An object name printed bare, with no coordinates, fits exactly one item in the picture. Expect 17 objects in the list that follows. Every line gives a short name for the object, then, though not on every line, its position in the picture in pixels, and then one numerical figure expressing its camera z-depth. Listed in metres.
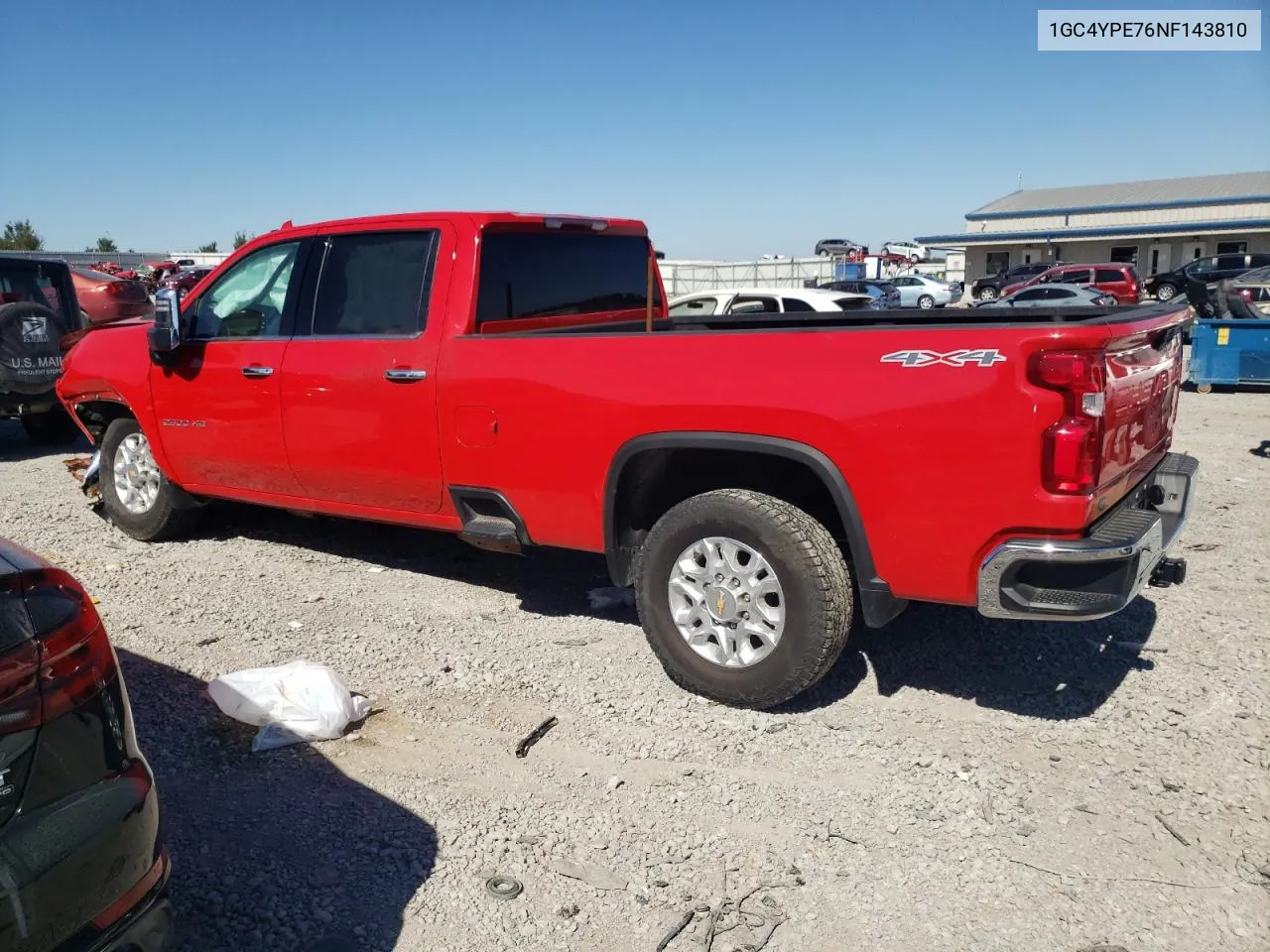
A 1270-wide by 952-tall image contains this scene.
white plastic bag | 3.94
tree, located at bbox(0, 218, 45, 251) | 55.78
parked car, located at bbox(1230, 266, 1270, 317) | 15.29
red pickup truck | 3.37
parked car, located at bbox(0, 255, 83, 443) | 9.20
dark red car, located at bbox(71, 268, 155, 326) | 15.07
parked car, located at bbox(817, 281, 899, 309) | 30.09
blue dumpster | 13.69
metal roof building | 44.38
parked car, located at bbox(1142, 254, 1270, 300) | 28.88
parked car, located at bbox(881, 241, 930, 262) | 57.00
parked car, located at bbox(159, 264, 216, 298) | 23.73
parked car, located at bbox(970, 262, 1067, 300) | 38.50
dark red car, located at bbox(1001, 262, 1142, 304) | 27.39
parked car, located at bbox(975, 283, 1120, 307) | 20.36
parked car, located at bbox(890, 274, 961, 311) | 35.41
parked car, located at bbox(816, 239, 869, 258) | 54.00
